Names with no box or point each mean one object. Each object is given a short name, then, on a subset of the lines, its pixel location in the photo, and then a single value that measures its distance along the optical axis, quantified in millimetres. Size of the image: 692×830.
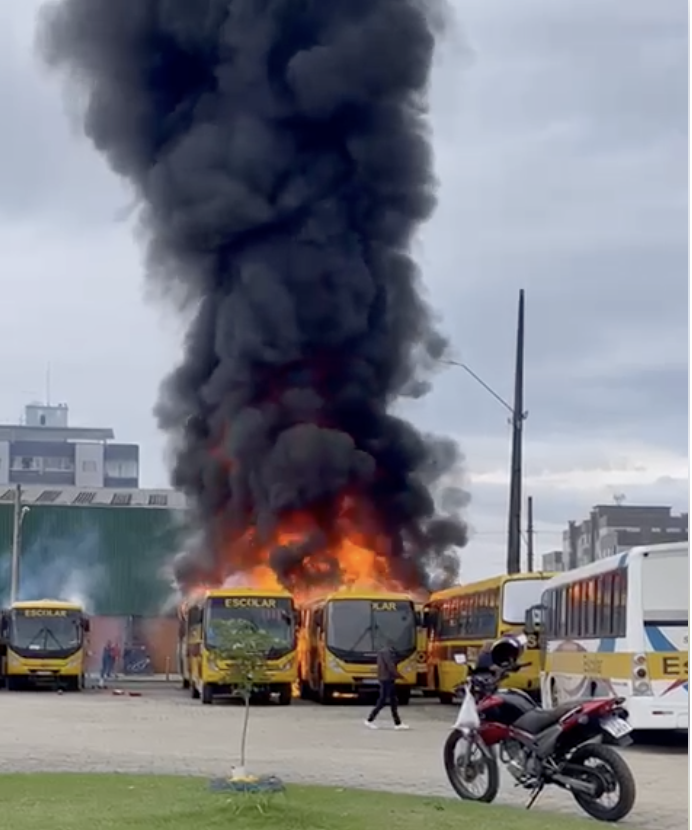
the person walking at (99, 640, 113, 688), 45006
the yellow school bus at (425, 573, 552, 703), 26797
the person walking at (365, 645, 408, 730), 21828
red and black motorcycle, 11344
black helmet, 12766
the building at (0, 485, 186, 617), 54312
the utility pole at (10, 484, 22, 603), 43562
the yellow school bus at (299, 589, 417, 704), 30062
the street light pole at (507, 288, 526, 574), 31156
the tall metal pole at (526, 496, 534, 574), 43488
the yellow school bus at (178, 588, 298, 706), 29062
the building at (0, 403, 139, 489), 98875
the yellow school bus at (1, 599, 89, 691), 35344
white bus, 17531
